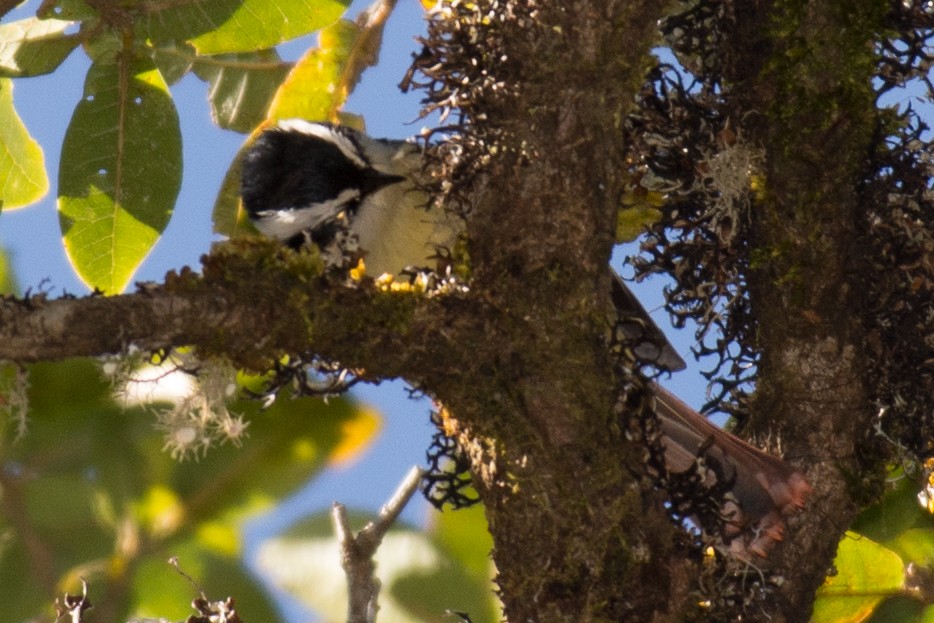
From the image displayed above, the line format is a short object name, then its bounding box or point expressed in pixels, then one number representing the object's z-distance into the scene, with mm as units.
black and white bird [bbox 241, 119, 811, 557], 5035
